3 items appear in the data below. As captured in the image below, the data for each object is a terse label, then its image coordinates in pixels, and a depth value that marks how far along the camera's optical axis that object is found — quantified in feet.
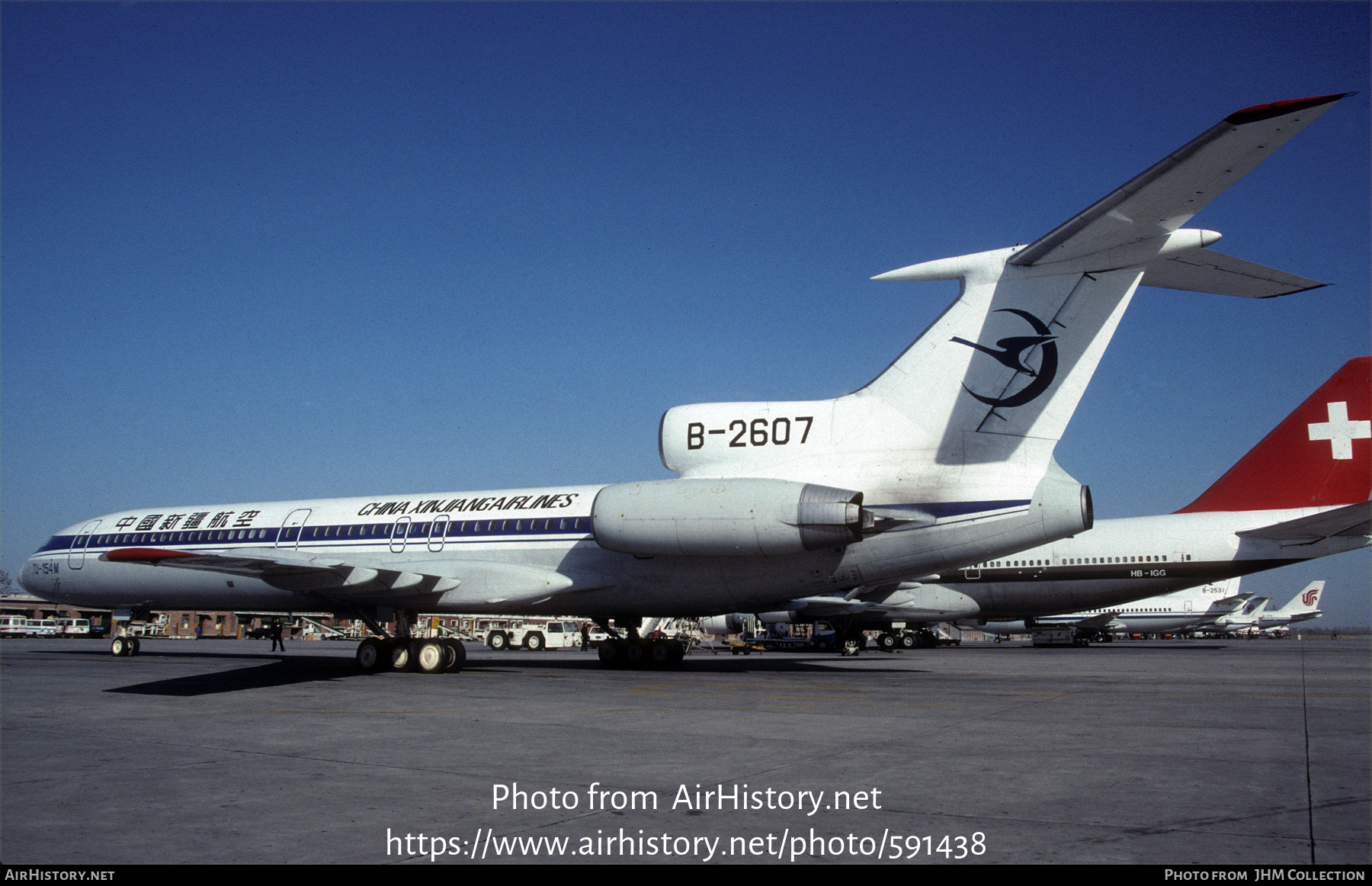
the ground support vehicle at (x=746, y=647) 133.86
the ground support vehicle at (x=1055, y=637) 163.84
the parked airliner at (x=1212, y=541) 90.07
